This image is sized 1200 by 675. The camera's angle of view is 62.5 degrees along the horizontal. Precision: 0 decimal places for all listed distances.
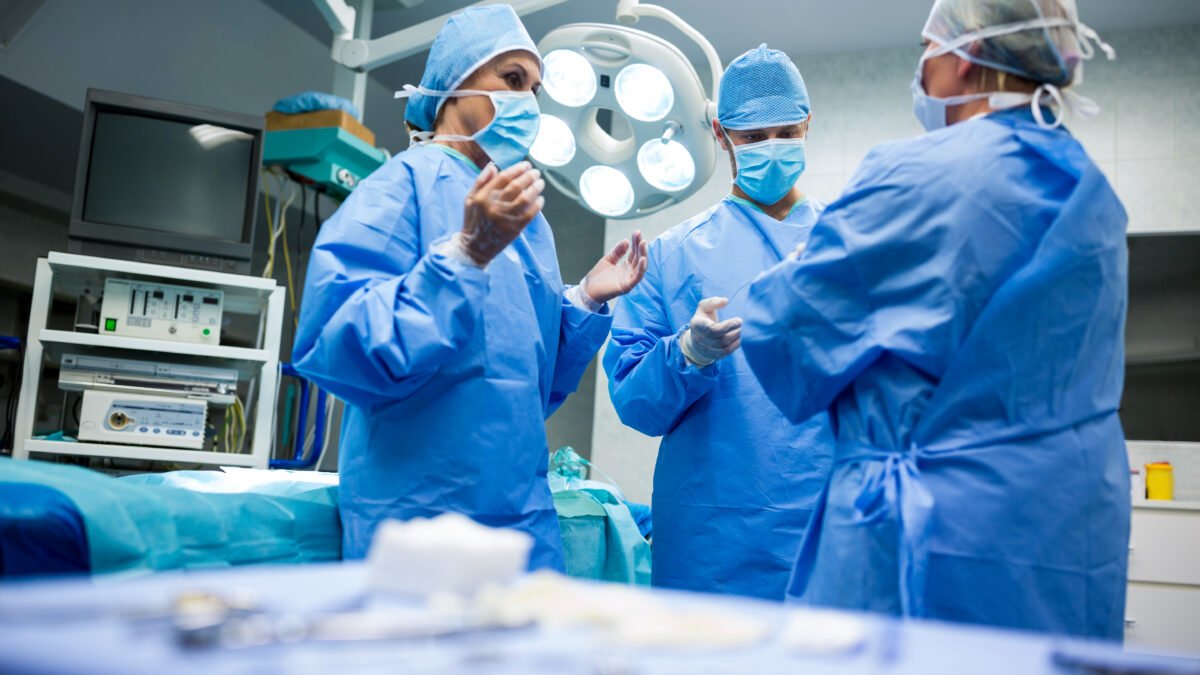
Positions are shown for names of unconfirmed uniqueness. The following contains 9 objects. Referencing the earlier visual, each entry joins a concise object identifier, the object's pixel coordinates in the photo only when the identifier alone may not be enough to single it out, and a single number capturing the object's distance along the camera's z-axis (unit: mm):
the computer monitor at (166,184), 3010
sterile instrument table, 571
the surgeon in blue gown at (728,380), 1825
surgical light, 2367
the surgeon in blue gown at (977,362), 1152
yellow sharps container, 3988
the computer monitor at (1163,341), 4238
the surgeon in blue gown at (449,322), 1366
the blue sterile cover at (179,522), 1235
